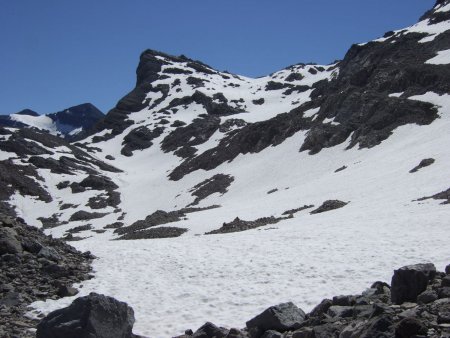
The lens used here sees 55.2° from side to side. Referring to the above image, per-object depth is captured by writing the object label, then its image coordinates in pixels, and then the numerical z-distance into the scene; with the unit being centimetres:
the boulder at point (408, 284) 948
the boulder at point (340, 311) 934
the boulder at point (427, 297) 884
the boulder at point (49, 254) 1752
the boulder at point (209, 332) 987
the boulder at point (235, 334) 958
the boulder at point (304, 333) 857
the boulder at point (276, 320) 966
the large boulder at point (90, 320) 933
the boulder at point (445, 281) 945
